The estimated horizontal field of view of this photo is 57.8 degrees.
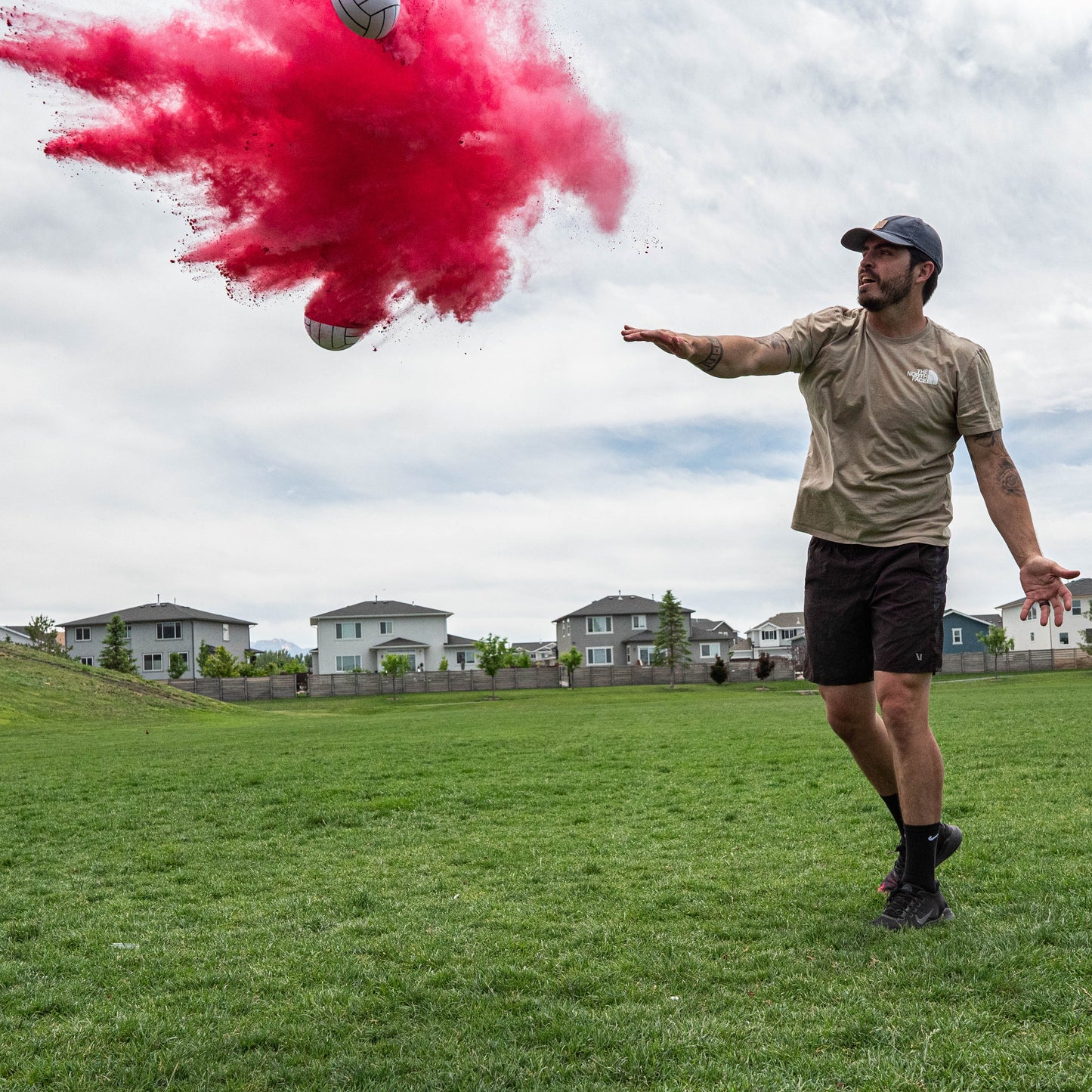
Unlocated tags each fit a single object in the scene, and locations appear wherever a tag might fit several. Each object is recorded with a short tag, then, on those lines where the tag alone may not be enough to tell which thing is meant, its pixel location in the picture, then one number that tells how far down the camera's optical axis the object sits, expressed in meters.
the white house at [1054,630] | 74.88
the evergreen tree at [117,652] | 57.81
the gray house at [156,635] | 75.75
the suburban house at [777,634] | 94.50
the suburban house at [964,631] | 81.94
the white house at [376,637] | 73.94
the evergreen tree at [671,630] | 62.19
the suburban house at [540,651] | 102.25
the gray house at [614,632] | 78.50
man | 4.04
